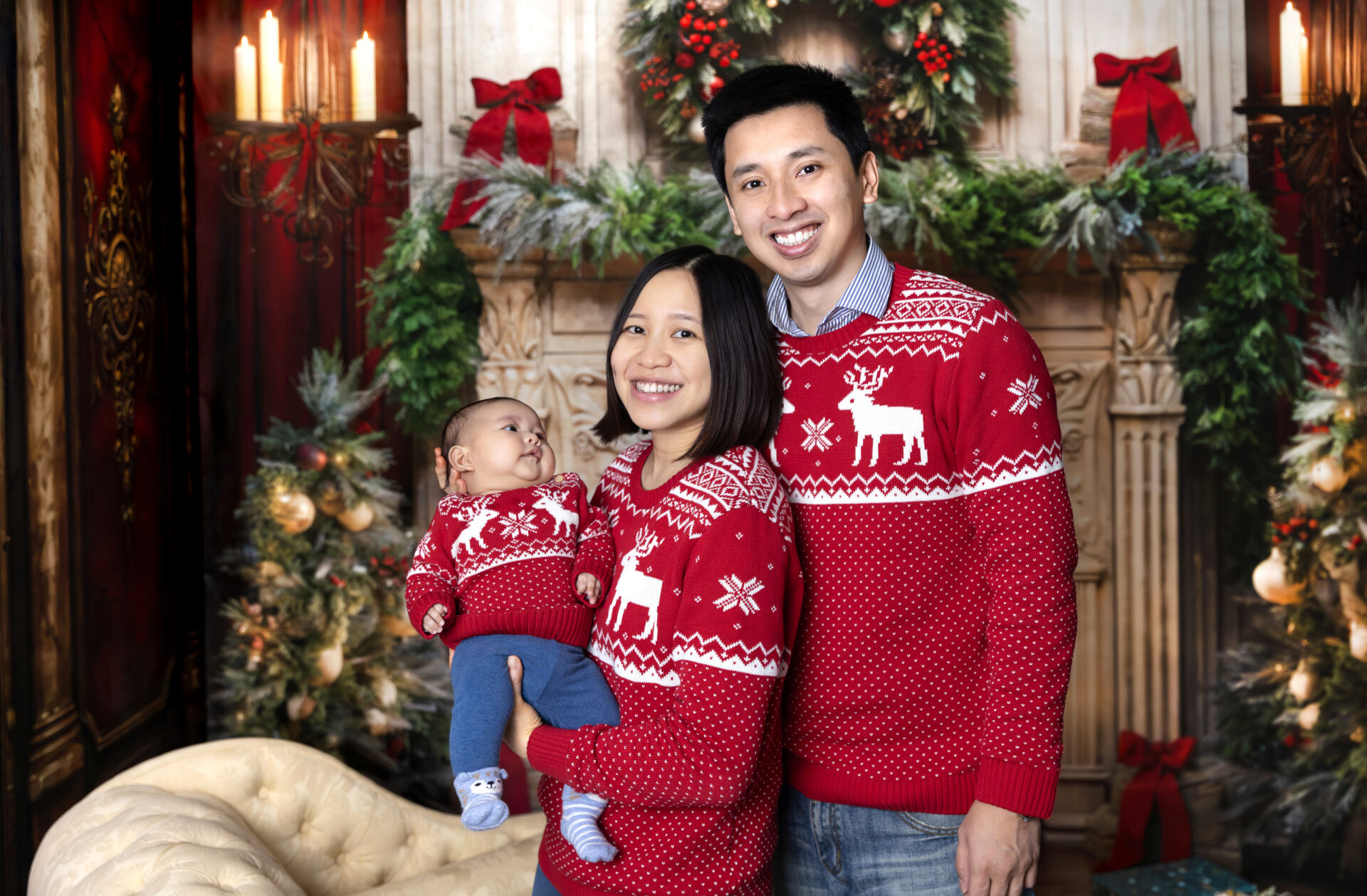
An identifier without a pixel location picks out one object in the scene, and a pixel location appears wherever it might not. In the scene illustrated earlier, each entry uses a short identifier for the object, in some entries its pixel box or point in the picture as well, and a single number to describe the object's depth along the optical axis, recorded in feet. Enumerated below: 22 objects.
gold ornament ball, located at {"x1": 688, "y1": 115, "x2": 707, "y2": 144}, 11.52
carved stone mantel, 11.55
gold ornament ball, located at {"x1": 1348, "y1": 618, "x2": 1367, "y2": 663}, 10.75
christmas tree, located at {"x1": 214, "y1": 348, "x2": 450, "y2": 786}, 11.66
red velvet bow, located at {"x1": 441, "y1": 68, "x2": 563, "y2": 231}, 11.75
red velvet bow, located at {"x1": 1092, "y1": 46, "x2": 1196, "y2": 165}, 11.33
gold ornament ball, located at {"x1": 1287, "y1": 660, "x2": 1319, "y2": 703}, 11.07
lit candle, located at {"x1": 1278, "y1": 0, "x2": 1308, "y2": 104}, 11.23
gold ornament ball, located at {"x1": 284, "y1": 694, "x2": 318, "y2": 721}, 11.59
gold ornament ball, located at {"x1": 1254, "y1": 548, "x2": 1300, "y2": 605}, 11.19
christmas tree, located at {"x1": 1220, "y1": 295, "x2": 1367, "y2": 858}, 10.94
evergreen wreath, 11.23
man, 4.64
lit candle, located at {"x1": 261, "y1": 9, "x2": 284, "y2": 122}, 11.73
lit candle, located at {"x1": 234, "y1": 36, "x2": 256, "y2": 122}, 11.79
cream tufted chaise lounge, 6.29
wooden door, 8.67
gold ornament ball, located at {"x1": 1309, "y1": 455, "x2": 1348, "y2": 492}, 10.93
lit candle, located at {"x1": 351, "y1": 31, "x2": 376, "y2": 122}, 11.82
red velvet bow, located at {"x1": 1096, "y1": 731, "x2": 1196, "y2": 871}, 11.46
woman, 4.36
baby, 5.08
